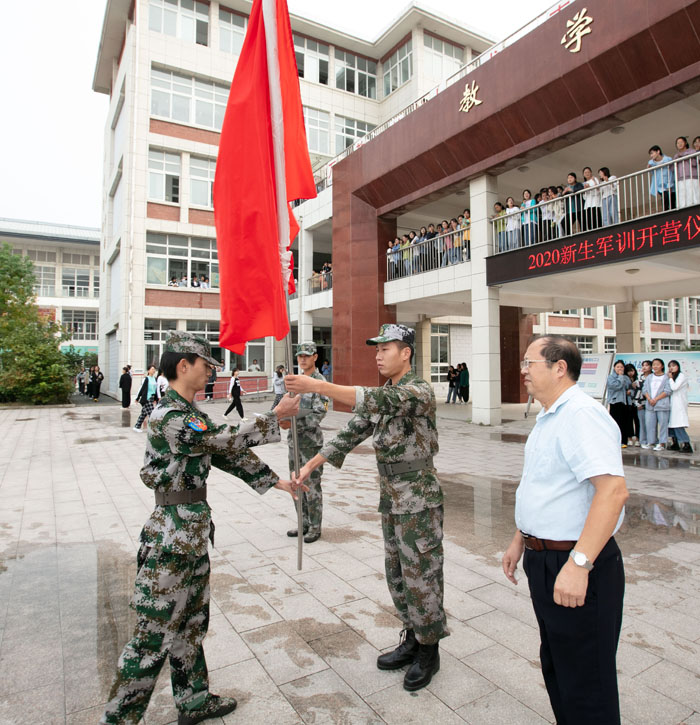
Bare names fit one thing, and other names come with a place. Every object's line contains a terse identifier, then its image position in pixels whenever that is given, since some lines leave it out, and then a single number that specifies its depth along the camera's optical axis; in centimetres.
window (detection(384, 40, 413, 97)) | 2797
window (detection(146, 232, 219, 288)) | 2544
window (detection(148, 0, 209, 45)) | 2478
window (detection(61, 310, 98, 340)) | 4924
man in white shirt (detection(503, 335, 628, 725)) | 171
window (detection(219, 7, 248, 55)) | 2638
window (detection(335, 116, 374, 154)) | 2956
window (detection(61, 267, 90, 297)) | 4947
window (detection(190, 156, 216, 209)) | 2619
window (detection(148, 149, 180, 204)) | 2530
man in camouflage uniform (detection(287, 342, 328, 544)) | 492
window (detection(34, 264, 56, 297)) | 4825
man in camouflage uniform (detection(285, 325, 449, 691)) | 260
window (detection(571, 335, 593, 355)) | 3347
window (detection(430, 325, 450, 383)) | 2709
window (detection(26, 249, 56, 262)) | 4886
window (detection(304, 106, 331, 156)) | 2855
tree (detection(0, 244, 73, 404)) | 2150
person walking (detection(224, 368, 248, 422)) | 1580
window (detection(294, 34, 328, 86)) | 2811
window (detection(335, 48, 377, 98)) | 2928
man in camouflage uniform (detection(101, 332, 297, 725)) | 220
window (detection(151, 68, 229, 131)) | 2525
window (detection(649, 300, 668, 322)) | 3884
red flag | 301
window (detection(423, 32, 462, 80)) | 2739
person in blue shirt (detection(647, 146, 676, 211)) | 1007
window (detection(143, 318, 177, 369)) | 2495
